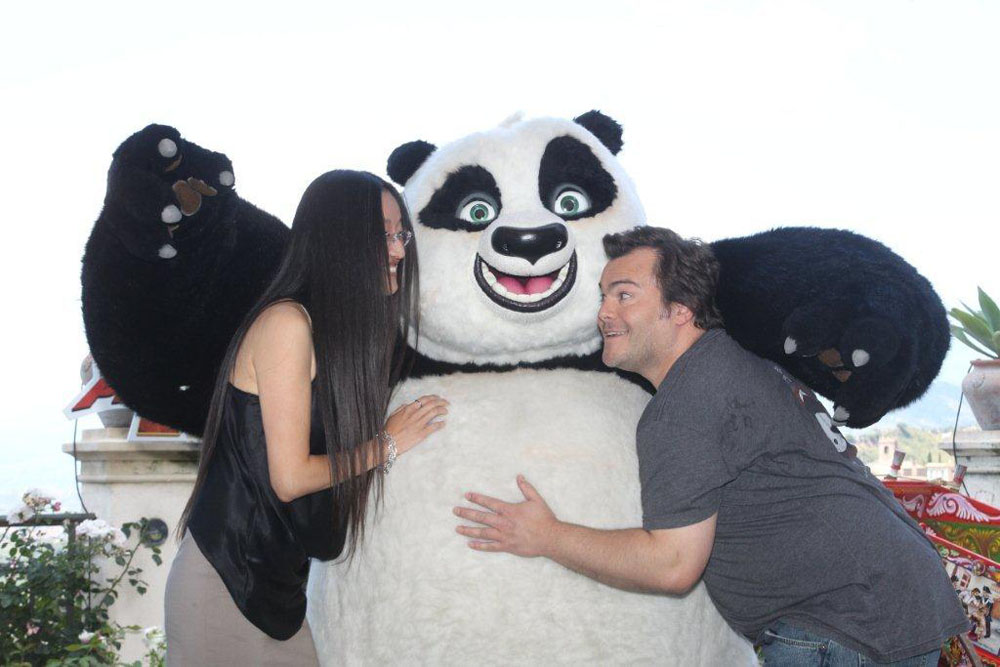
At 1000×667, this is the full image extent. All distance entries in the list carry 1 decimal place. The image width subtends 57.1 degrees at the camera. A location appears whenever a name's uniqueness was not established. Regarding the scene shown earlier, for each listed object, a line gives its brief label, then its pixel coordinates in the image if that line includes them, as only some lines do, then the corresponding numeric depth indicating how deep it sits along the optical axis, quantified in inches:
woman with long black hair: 60.6
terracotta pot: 190.9
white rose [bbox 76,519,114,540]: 154.4
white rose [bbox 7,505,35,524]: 159.0
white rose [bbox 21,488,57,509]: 159.8
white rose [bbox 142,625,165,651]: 149.7
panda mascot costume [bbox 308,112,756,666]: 68.6
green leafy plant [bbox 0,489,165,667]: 147.9
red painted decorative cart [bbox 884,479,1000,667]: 88.8
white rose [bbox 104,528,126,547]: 155.1
